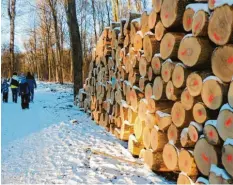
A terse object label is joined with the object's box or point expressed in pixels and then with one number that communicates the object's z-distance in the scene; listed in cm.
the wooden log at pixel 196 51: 395
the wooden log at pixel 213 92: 358
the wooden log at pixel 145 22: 573
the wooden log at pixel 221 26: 344
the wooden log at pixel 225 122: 342
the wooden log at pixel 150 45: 542
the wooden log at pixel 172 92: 464
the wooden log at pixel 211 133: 366
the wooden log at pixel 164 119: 490
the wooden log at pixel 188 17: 419
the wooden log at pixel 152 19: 522
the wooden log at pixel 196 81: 398
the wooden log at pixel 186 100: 419
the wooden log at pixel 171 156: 458
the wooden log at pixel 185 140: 428
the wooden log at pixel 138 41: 607
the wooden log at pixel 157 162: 519
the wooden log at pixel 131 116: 659
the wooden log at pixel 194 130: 402
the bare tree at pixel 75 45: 1382
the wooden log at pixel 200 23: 384
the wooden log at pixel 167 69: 472
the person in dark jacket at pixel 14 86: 1484
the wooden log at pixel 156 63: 517
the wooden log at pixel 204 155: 374
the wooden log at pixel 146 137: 554
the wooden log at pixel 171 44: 461
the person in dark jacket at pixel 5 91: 1532
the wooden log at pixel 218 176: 346
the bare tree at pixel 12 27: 2323
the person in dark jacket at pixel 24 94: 1292
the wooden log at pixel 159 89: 504
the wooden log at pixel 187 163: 414
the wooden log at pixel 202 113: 387
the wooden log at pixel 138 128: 597
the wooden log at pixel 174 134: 461
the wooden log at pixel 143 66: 575
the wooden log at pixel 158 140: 509
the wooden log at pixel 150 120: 540
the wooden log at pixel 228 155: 342
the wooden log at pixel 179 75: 435
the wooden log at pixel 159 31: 500
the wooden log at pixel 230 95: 341
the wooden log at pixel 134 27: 630
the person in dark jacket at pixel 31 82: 1502
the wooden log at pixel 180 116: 436
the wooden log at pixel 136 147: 613
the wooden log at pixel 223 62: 348
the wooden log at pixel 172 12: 448
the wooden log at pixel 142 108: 581
